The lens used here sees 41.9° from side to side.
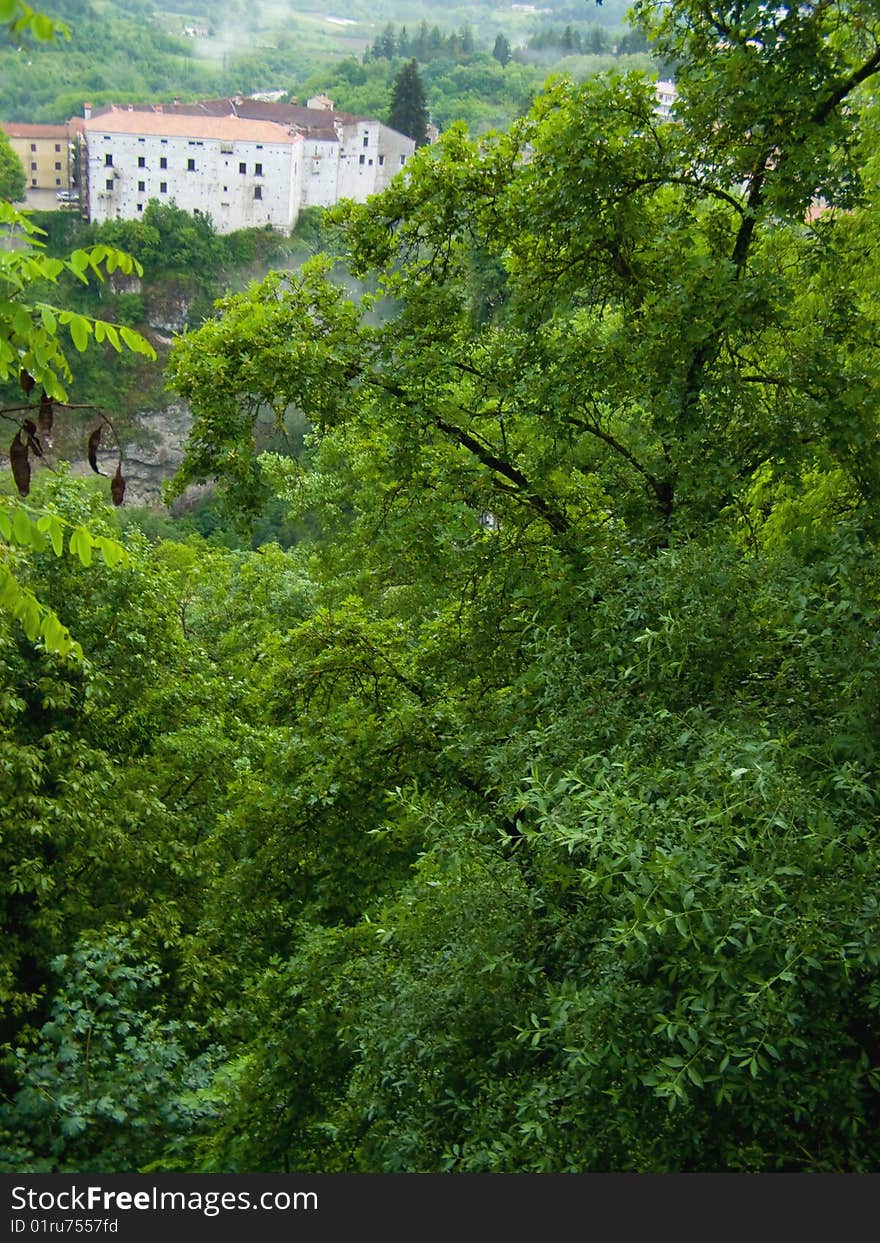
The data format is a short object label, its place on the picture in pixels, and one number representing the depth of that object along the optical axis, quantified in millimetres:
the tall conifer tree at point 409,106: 98438
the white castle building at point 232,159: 98438
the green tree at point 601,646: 4160
